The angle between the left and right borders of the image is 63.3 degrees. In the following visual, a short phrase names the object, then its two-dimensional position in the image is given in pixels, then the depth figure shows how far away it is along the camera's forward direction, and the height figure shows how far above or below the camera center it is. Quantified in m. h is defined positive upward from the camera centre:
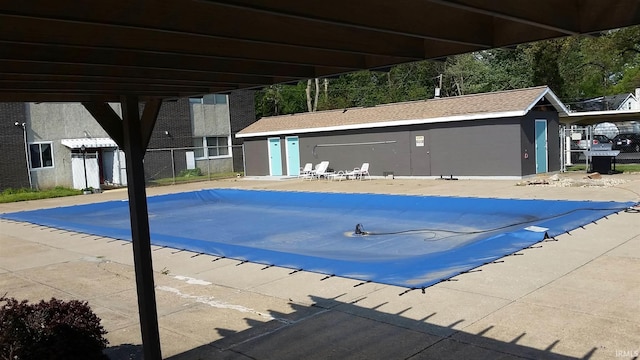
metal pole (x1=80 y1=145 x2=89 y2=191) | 25.20 -0.15
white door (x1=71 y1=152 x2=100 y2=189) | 26.92 -0.54
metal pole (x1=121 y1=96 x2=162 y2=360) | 4.69 -0.65
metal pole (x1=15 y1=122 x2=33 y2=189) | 25.14 +0.84
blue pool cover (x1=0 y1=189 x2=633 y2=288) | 8.23 -2.11
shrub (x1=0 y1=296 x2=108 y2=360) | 4.15 -1.43
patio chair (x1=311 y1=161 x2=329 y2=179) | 26.53 -1.24
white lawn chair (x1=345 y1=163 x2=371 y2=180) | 25.19 -1.36
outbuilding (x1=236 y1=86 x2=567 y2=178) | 21.20 +0.18
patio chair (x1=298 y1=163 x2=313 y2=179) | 27.49 -1.25
